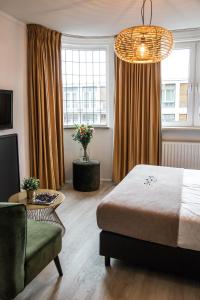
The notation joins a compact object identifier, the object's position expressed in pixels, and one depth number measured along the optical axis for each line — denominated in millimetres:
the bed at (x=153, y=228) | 2123
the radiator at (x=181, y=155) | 4426
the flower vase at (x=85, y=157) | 4532
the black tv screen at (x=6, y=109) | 3388
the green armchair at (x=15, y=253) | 1709
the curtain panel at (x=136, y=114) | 4488
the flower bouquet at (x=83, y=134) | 4395
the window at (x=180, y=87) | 4492
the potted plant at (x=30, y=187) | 2760
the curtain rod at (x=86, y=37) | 4580
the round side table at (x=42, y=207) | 2643
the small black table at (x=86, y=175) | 4426
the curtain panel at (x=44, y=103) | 4016
